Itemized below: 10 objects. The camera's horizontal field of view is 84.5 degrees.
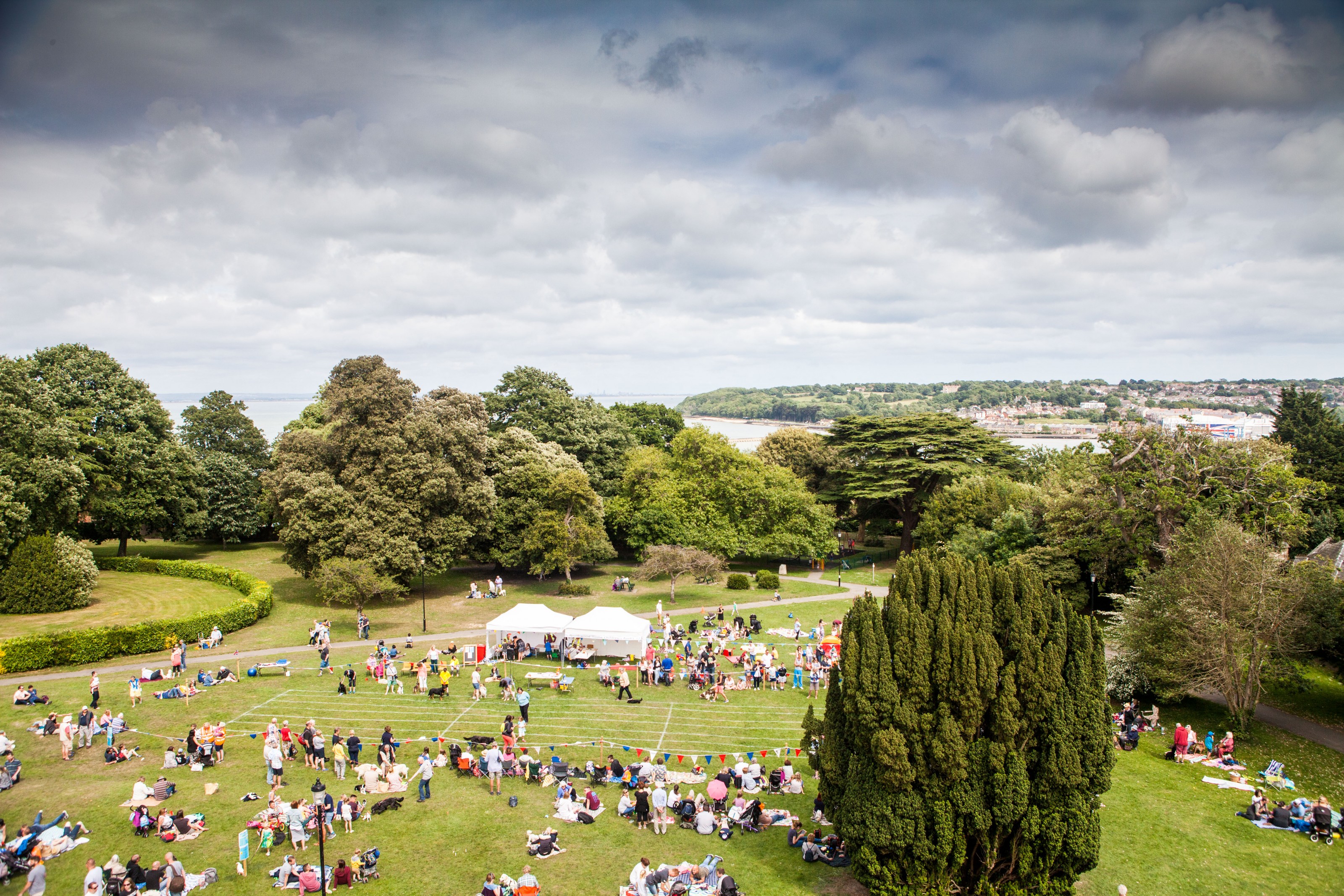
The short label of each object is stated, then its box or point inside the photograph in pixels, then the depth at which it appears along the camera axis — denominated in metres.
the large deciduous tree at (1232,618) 22.69
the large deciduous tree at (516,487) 43.31
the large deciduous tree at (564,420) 51.97
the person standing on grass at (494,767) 18.84
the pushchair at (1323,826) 17.34
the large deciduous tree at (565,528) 41.78
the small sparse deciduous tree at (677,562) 38.69
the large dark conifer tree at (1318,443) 45.53
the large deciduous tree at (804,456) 59.69
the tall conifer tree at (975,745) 14.02
